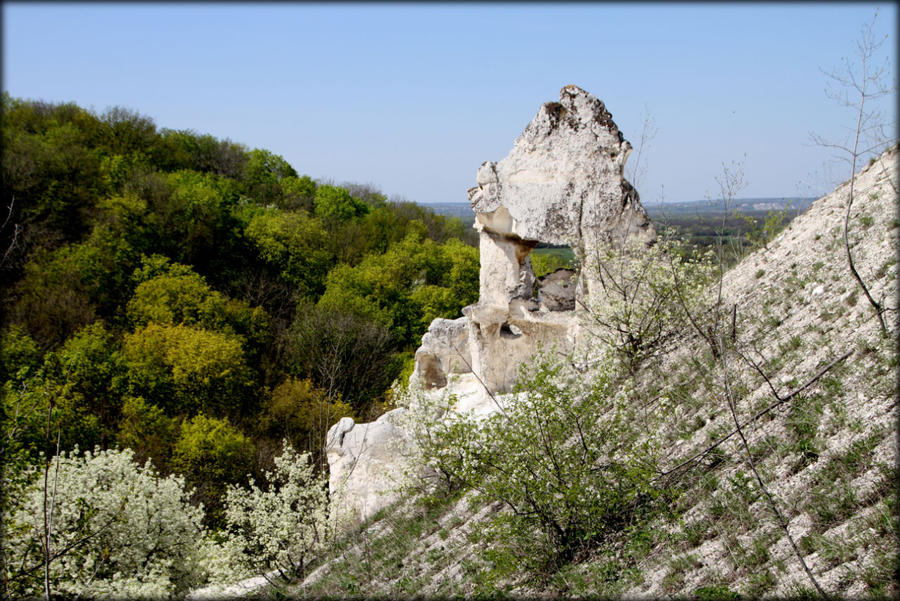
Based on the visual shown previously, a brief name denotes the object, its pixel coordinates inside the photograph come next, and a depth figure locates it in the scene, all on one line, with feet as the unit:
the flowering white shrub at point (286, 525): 40.73
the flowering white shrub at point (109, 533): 35.86
